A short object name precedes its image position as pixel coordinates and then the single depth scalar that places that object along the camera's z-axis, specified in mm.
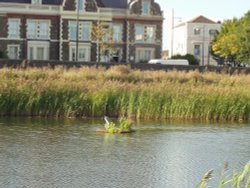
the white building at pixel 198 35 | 100500
